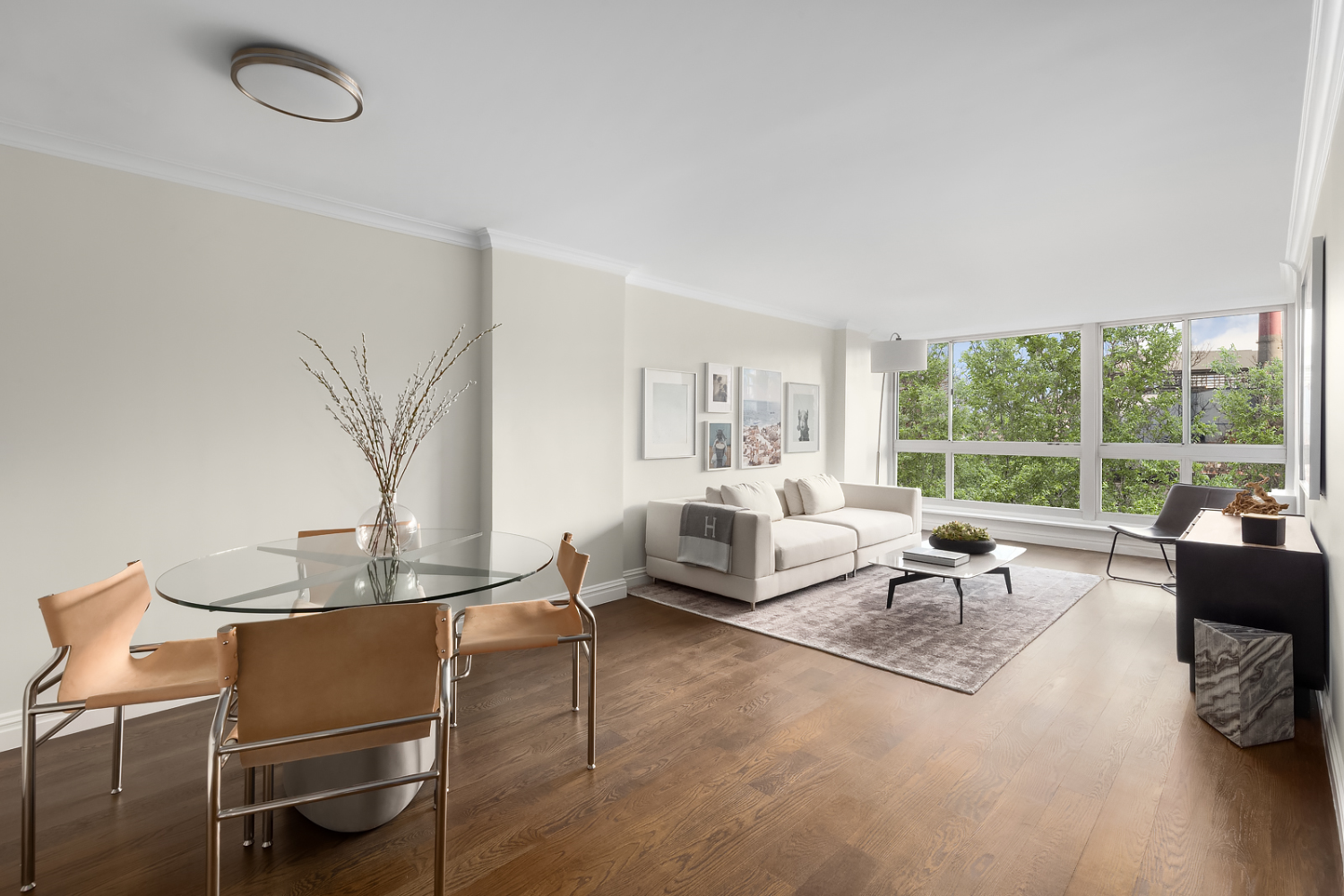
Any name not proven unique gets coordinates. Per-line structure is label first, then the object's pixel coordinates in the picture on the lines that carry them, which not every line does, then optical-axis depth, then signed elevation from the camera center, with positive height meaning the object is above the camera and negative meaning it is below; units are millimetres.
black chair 4785 -473
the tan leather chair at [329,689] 1476 -610
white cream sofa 4316 -752
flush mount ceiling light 1979 +1215
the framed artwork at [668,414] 5023 +285
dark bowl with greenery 4504 -652
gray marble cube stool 2484 -949
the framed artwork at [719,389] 5480 +532
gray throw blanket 4387 -626
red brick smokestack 5629 +1035
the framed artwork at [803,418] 6418 +326
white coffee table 4078 -800
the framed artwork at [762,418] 5875 +304
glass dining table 1850 -439
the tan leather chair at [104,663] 1710 -678
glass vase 2344 -321
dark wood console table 2617 -616
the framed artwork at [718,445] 5523 +27
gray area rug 3420 -1117
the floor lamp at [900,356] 6252 +956
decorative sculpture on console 3306 -286
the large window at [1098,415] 5816 +379
